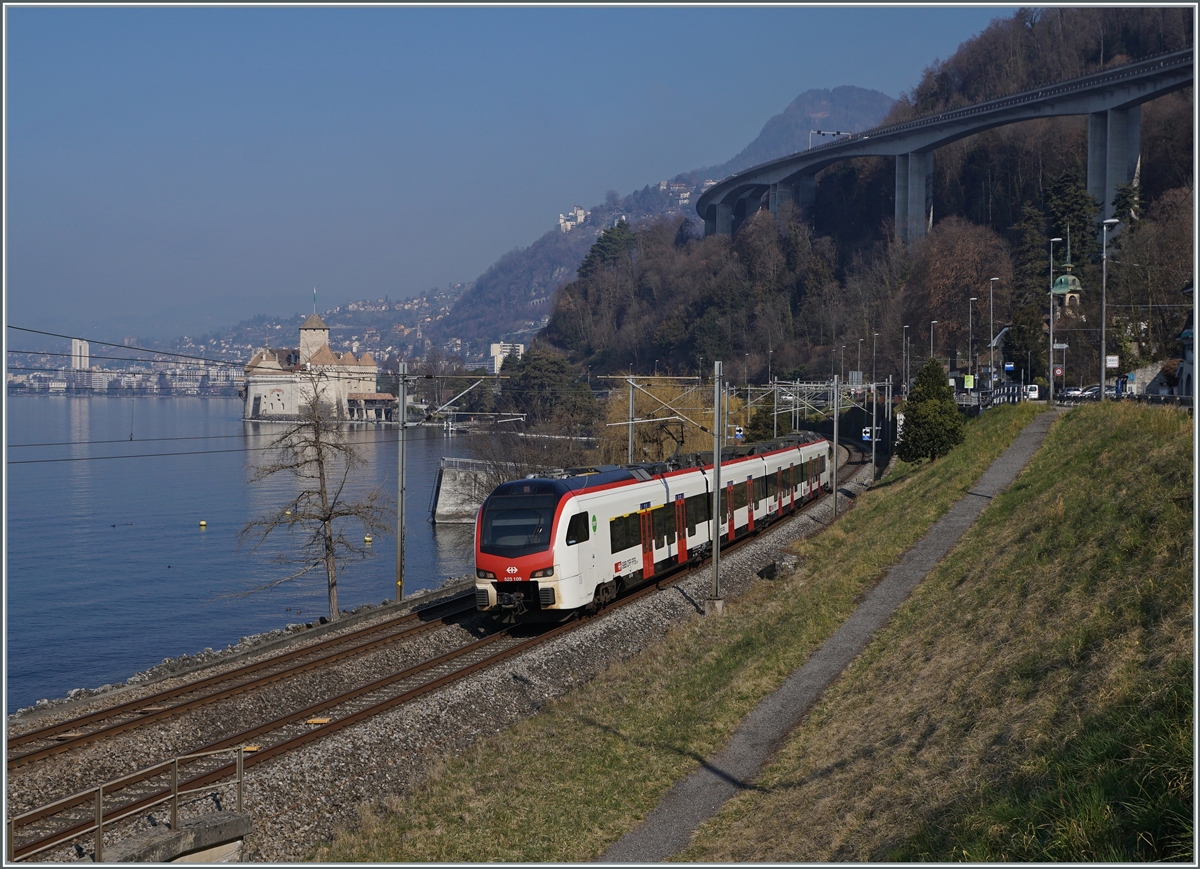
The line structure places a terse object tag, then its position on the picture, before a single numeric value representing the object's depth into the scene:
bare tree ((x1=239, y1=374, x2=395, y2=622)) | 30.03
